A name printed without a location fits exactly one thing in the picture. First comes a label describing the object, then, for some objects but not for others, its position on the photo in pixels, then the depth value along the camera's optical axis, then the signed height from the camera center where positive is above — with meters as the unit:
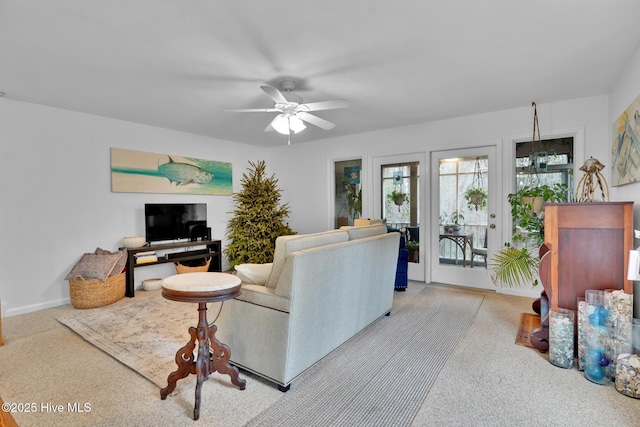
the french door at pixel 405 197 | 4.74 +0.14
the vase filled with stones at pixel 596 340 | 2.07 -0.90
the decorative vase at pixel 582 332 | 2.15 -0.88
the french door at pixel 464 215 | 4.19 -0.14
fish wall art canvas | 4.27 +0.51
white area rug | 2.33 -1.12
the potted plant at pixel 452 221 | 4.47 -0.23
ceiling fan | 2.74 +0.89
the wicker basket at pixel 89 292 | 3.55 -0.94
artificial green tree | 5.23 -0.28
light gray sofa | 1.95 -0.69
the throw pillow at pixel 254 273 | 2.25 -0.47
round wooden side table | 1.73 -0.75
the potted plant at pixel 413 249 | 4.81 -0.67
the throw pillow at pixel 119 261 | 3.82 -0.64
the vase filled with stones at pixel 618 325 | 2.04 -0.79
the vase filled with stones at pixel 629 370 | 1.90 -1.01
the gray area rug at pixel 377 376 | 1.75 -1.16
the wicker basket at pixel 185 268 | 4.63 -0.90
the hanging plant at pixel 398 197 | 4.89 +0.13
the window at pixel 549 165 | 4.23 +0.53
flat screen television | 4.44 -0.19
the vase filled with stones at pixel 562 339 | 2.23 -0.96
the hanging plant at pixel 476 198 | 4.27 +0.09
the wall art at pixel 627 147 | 2.37 +0.47
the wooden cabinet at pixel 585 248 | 2.25 -0.33
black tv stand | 4.04 -0.70
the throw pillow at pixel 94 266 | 3.65 -0.67
